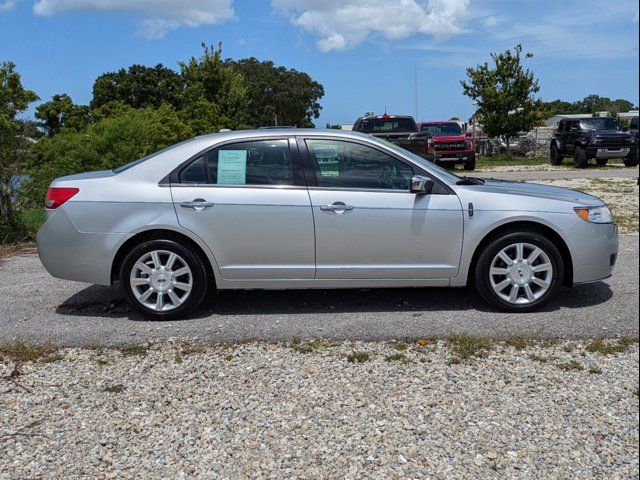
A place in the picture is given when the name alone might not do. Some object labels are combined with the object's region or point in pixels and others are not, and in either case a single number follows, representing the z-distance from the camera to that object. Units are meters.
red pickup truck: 22.81
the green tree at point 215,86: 23.34
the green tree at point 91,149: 9.45
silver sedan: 5.13
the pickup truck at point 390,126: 17.80
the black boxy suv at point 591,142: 21.38
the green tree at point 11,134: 8.33
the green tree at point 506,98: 30.47
